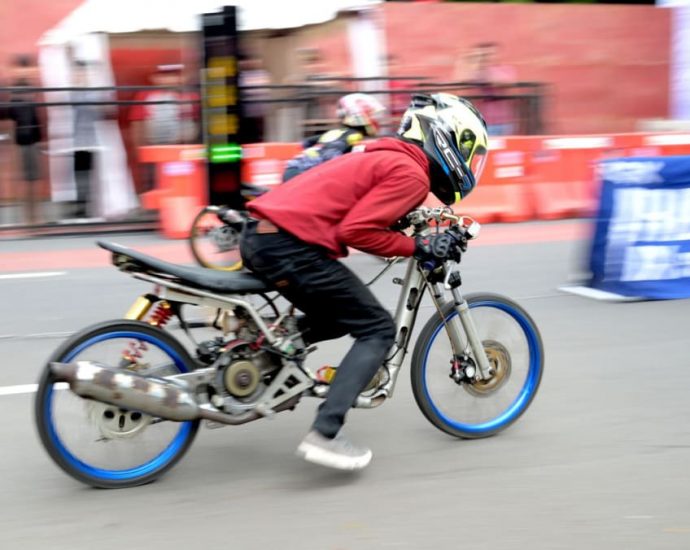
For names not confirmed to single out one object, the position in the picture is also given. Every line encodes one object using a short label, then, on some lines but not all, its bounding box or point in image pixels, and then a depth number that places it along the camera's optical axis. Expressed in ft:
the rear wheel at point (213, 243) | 29.43
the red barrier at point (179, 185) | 37.99
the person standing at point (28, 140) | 38.34
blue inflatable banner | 26.99
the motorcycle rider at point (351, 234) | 14.32
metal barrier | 38.78
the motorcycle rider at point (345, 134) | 29.22
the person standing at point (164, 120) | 40.04
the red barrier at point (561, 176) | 42.73
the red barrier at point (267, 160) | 38.99
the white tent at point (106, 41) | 39.75
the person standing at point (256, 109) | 40.78
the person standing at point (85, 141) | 39.55
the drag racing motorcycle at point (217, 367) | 13.82
